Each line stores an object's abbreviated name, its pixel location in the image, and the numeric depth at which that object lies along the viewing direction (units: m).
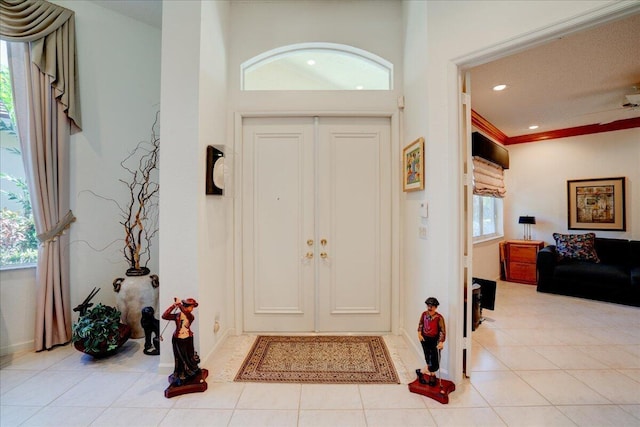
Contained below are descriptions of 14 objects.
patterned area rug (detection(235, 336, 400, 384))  2.09
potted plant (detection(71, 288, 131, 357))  2.23
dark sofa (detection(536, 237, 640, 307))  3.78
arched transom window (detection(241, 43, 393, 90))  2.84
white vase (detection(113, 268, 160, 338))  2.58
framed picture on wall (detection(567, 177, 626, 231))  4.66
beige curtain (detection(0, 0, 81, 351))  2.41
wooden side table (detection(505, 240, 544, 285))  4.90
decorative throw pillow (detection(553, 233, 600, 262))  4.46
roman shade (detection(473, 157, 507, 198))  4.40
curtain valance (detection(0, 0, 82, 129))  2.37
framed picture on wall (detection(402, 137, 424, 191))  2.21
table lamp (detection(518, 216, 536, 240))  5.15
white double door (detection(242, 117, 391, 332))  2.81
